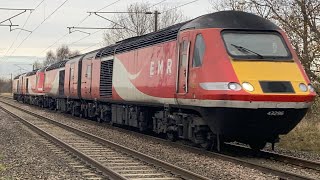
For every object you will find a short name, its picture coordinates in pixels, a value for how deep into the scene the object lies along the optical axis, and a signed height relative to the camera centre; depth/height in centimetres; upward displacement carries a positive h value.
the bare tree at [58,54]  13112 +1044
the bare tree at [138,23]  5894 +875
